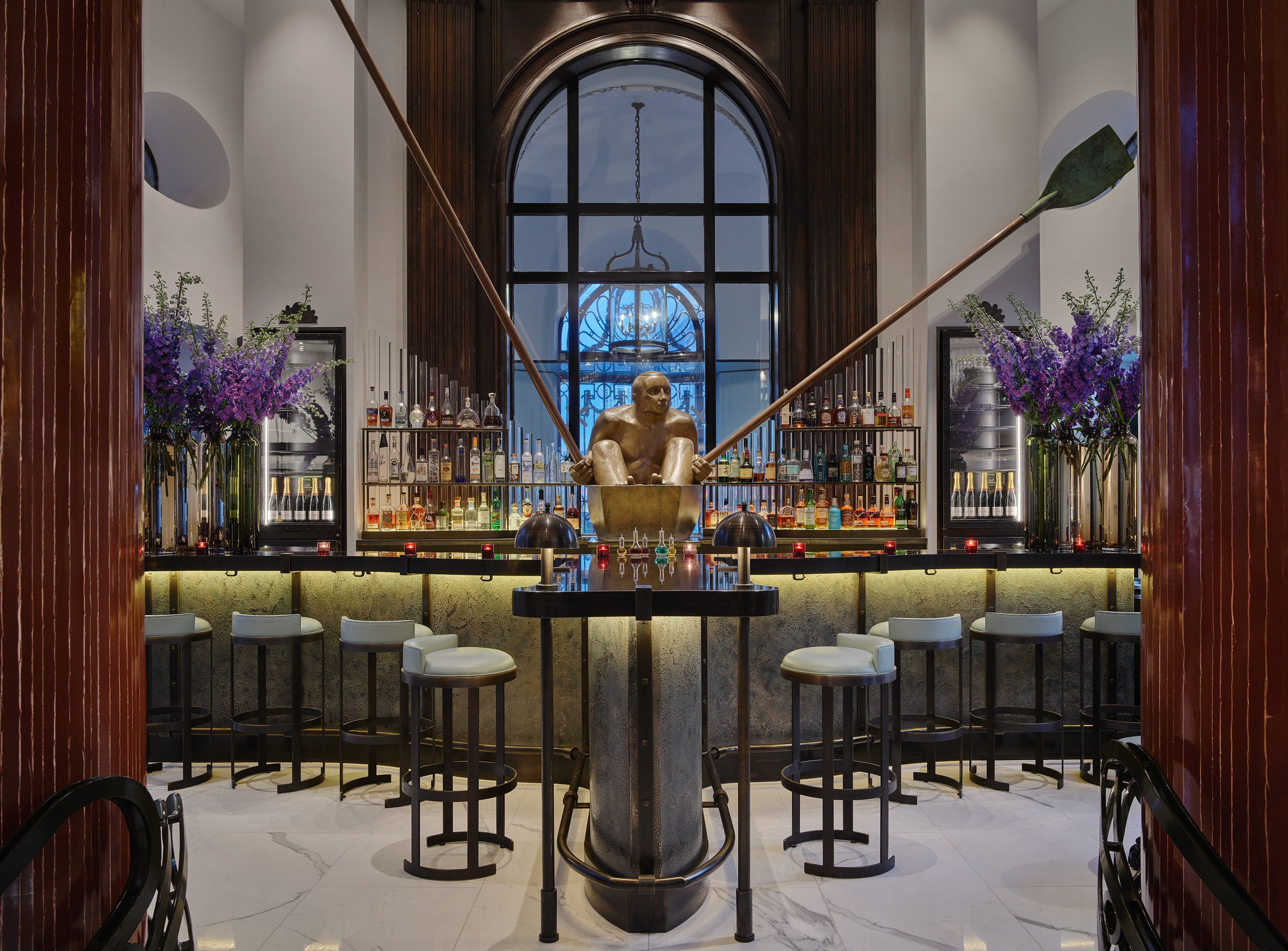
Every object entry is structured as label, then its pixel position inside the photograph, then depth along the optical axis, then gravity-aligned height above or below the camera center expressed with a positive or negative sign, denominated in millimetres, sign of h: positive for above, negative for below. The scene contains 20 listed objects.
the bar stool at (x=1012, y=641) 4059 -830
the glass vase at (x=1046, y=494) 4793 -44
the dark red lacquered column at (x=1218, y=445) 1479 +78
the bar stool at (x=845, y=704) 3119 -828
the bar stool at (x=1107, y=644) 4102 -799
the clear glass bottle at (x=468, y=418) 6406 +536
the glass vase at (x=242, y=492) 4797 -16
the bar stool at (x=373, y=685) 3691 -924
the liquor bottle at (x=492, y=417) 6477 +553
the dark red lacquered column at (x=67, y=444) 1518 +92
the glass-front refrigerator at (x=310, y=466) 6332 +177
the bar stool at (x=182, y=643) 4090 -754
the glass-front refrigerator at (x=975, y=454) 6355 +245
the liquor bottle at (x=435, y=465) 6395 +181
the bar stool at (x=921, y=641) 3770 -696
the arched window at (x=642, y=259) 7398 +2125
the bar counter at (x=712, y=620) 4059 -606
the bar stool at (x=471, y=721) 3104 -884
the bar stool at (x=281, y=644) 4016 -774
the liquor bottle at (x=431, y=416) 6434 +560
